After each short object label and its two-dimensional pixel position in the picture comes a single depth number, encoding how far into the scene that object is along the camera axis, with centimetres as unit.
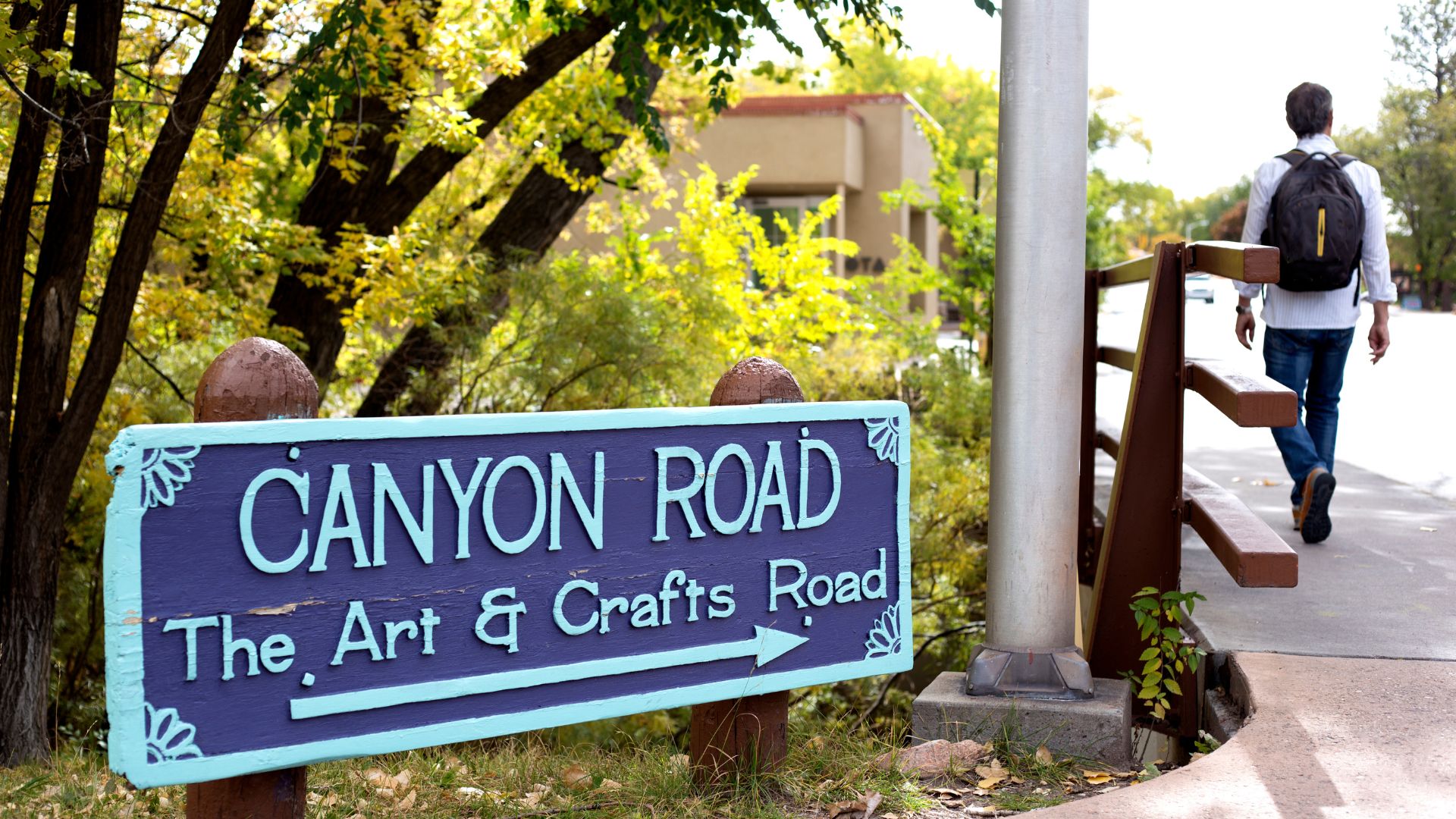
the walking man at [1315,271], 545
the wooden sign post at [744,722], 336
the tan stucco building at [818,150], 2689
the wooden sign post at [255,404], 257
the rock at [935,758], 368
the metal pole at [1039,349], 387
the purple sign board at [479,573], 245
